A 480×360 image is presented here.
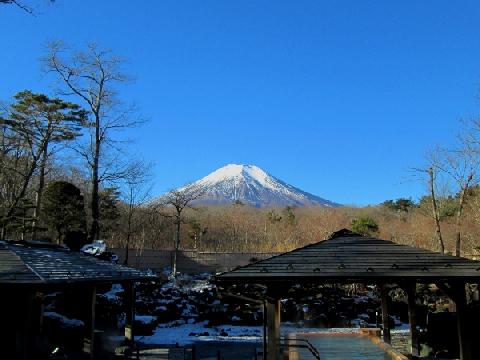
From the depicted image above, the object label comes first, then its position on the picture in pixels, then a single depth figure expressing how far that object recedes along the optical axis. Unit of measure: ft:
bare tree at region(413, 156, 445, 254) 81.30
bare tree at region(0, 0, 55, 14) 29.61
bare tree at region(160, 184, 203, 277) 106.55
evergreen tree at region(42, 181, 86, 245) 74.90
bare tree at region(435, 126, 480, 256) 78.05
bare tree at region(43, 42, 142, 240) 85.35
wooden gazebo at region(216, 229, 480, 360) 29.48
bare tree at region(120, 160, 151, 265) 118.18
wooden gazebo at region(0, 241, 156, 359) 29.84
